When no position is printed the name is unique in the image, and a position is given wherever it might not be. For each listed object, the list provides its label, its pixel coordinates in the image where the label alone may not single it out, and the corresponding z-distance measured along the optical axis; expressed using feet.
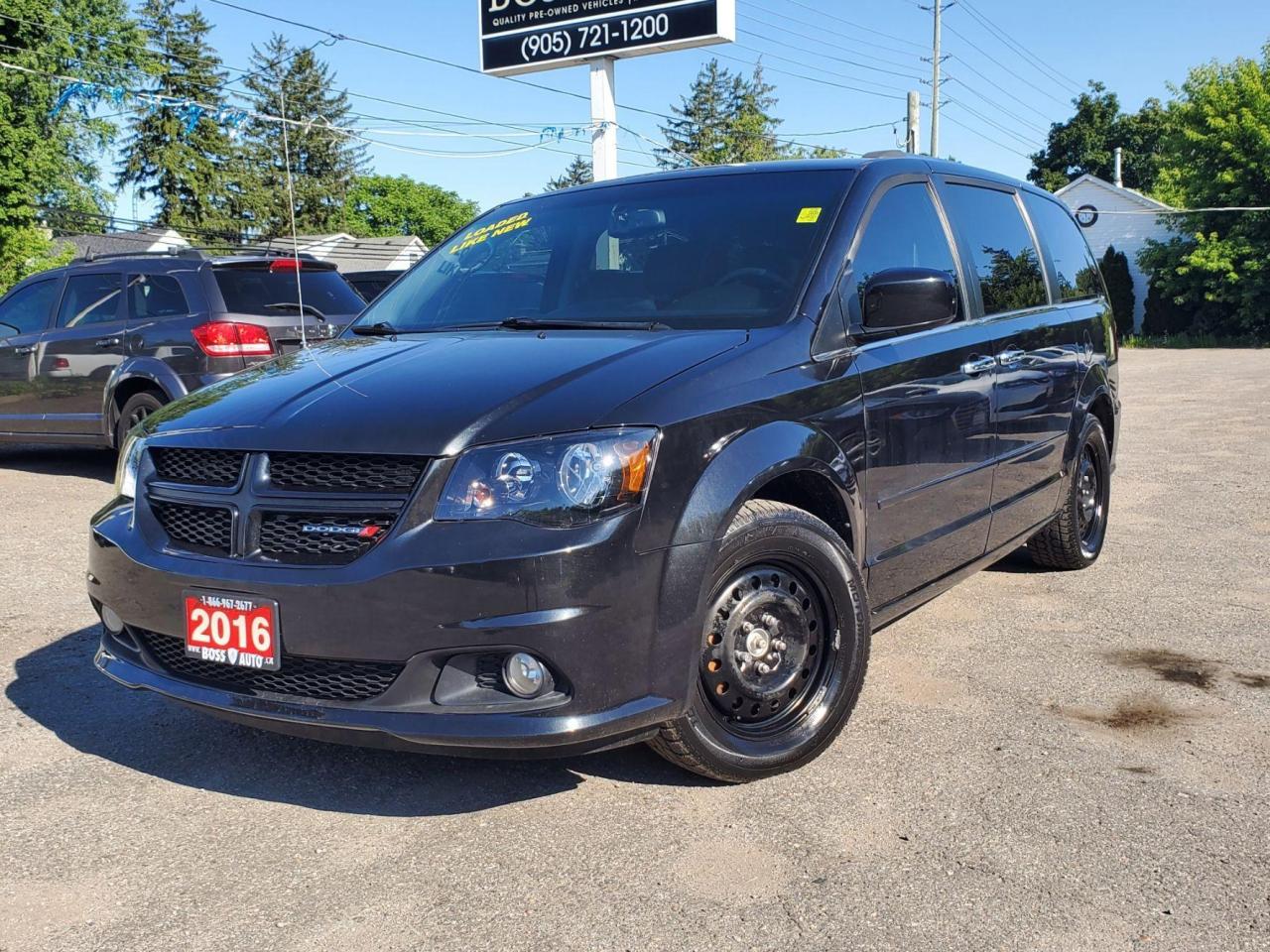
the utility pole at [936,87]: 134.00
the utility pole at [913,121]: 113.19
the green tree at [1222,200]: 124.57
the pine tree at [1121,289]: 143.84
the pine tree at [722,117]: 237.45
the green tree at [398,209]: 279.28
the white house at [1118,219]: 149.79
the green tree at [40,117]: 88.89
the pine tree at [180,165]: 199.21
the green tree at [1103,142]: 265.75
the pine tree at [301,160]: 205.57
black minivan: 9.27
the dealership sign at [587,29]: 66.90
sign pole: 68.39
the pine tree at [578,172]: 318.45
